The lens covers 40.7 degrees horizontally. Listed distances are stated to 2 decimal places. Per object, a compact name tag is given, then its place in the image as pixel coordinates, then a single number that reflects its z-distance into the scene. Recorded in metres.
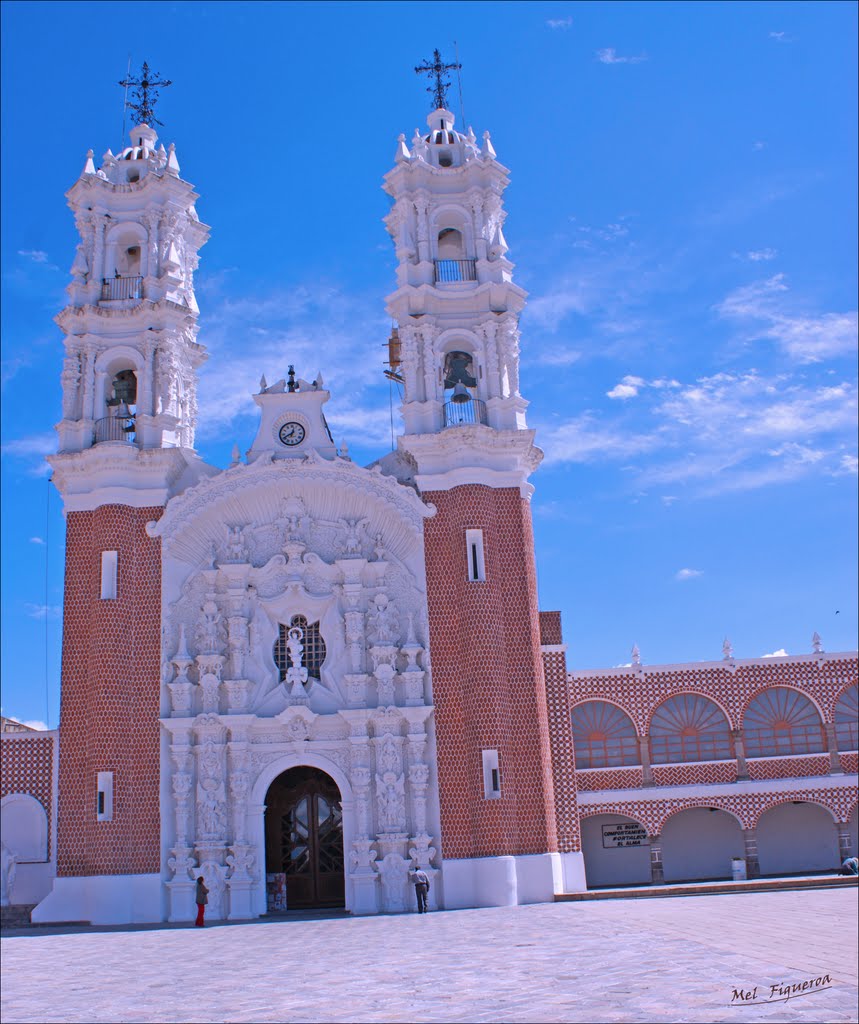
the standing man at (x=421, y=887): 26.00
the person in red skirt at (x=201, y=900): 25.42
